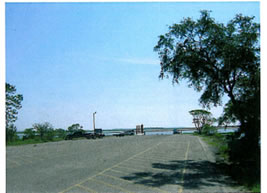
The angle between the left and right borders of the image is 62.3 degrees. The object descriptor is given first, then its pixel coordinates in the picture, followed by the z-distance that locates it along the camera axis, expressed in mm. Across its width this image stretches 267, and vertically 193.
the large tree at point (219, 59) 10508
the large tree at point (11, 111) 38397
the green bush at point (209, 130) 49188
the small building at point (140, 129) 83038
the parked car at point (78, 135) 45972
